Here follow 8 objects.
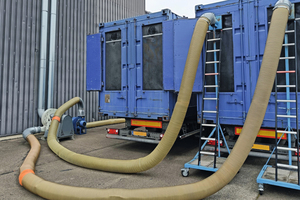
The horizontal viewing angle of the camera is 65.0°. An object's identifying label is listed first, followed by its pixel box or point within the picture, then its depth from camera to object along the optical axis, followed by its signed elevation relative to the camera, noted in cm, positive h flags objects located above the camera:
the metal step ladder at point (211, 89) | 480 +37
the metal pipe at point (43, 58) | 988 +201
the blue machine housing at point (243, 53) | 489 +111
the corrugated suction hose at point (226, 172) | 357 -105
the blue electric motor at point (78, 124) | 980 -79
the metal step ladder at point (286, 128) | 385 -46
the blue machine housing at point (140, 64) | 577 +115
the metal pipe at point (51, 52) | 1014 +232
